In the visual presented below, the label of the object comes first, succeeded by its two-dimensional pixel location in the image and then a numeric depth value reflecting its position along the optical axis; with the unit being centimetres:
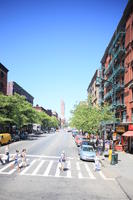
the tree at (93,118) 3027
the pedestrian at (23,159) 1806
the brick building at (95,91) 7097
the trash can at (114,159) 2029
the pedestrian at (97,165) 1775
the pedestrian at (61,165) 1720
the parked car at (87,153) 2219
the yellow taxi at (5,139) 3531
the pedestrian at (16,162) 1792
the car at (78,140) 3719
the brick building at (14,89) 7455
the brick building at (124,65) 3142
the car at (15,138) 4518
